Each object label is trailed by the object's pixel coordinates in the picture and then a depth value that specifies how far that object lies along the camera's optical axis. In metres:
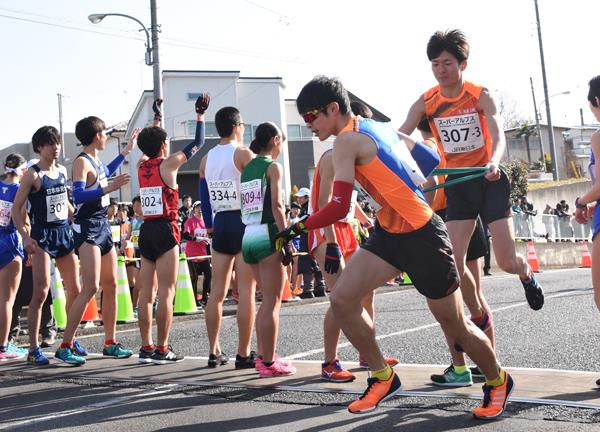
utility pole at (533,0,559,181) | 45.47
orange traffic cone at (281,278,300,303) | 15.15
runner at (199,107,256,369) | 7.02
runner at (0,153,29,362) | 8.43
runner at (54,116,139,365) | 7.79
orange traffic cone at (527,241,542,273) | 22.62
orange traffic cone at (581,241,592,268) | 25.09
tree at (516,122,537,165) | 71.38
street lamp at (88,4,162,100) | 21.45
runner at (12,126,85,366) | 8.03
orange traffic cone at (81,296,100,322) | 12.42
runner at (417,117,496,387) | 5.70
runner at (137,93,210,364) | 7.72
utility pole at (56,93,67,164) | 67.71
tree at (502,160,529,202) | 42.81
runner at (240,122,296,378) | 6.61
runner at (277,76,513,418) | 4.56
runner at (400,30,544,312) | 5.67
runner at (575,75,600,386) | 5.24
